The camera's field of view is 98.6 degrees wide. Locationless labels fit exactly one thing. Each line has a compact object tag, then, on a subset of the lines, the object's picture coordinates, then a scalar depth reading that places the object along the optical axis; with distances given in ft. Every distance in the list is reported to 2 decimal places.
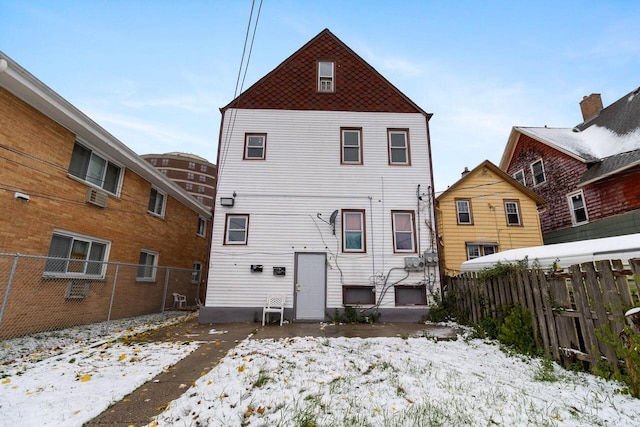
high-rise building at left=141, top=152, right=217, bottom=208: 171.22
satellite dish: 33.95
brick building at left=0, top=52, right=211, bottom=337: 21.67
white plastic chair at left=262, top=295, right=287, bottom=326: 30.25
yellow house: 45.60
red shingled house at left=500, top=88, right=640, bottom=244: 41.78
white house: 32.60
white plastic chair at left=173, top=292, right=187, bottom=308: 44.79
